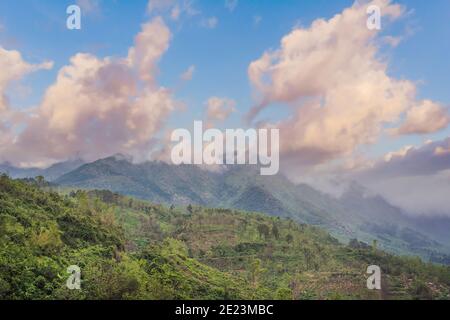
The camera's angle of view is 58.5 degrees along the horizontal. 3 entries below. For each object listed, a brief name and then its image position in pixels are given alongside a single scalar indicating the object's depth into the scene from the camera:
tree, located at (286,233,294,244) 123.43
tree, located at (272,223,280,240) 129.29
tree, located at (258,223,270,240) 130.50
